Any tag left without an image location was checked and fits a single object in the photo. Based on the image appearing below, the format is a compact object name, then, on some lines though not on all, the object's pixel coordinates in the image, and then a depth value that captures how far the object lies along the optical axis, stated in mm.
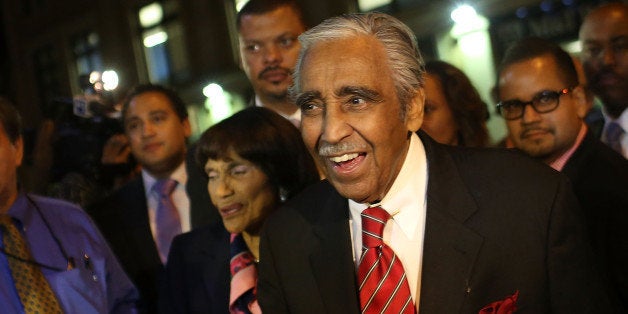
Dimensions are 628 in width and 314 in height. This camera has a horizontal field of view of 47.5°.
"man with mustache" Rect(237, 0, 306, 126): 3516
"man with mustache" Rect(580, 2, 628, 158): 3582
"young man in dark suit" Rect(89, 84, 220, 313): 3650
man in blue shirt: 2666
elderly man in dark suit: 1937
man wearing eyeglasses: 2604
